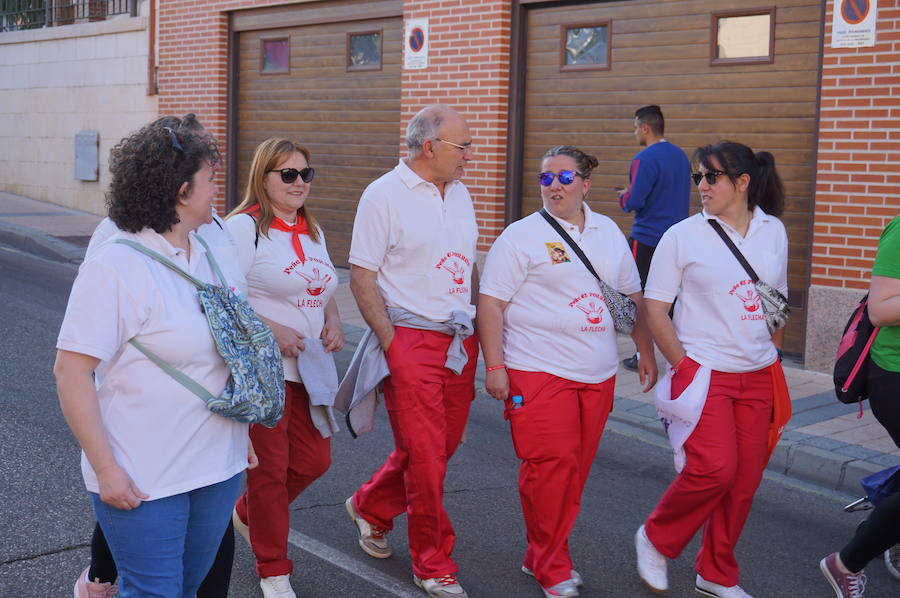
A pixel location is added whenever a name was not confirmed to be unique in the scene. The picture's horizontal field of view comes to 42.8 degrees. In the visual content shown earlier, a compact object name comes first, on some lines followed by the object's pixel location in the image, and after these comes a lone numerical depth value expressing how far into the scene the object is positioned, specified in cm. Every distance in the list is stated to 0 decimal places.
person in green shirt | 420
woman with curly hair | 291
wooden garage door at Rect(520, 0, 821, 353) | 943
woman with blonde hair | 436
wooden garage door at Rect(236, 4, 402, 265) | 1348
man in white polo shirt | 450
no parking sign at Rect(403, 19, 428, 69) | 1241
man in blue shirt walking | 881
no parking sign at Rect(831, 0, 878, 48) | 852
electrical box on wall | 1805
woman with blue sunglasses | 448
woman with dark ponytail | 447
